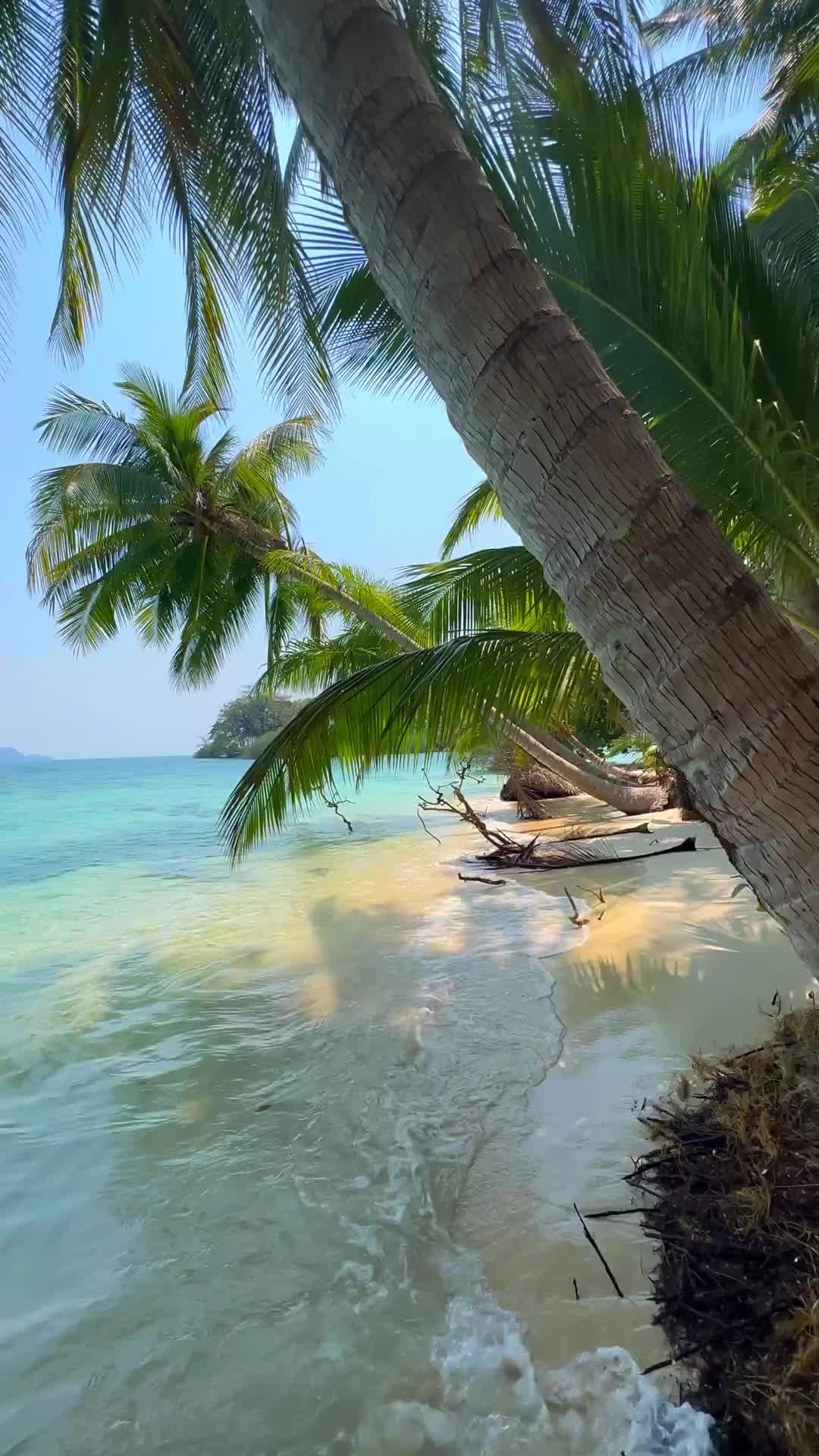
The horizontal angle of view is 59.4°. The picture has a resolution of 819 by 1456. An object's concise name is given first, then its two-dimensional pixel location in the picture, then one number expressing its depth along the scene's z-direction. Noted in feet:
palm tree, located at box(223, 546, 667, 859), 11.51
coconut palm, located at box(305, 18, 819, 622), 7.64
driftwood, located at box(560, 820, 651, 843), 31.71
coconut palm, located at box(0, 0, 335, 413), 11.41
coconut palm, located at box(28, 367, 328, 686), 35.19
